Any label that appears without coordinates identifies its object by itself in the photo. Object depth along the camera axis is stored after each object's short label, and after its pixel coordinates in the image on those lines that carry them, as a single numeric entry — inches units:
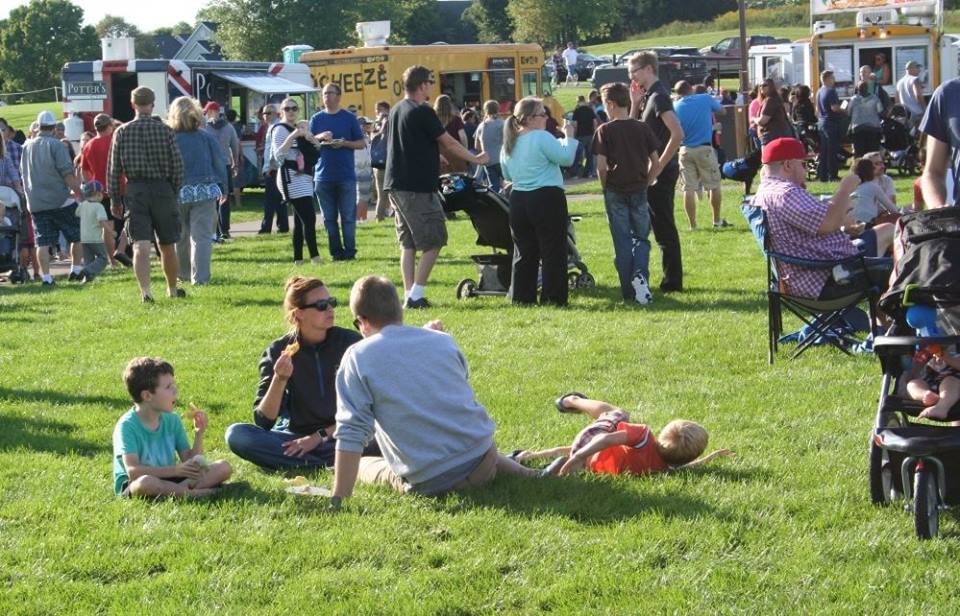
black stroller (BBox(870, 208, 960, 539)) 211.8
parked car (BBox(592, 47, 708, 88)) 1814.7
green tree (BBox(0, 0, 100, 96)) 2751.0
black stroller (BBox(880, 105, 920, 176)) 985.5
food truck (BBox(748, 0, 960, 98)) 1218.6
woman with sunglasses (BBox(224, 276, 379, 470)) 273.9
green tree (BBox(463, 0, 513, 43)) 3191.4
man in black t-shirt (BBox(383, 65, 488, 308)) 470.9
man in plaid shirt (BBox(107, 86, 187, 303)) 502.9
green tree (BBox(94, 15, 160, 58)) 2893.7
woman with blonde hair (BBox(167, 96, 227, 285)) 559.2
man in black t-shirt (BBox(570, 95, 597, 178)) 1191.6
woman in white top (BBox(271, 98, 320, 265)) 612.1
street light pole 1206.9
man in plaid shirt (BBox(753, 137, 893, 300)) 359.9
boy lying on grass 257.8
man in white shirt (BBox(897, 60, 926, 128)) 1035.2
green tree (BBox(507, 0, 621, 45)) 2910.9
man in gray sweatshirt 239.5
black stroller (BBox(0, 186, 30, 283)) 624.4
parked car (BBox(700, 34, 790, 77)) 2128.4
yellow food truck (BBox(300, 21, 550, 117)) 1194.0
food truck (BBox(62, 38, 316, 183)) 1052.5
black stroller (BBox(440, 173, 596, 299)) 494.0
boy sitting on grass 254.7
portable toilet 1267.2
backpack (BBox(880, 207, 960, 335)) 219.1
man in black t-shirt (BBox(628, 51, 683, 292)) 494.9
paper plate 251.3
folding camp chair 362.0
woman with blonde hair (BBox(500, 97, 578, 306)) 459.2
